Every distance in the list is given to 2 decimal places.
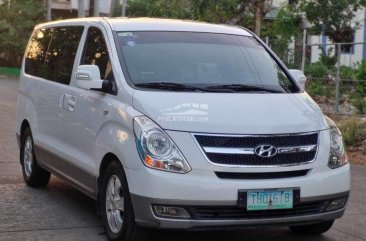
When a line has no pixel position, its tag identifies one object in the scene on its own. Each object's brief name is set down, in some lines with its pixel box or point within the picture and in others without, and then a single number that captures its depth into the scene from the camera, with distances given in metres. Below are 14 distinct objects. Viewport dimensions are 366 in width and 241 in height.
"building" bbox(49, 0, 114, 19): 41.25
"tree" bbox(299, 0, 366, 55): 17.58
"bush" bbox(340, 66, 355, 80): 15.36
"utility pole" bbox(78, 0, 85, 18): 27.45
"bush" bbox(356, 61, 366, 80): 15.30
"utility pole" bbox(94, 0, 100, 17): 26.84
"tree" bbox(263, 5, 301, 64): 17.41
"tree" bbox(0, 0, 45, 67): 36.47
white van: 4.95
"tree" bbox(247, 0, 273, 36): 16.33
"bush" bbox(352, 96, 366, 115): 14.02
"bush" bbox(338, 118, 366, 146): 11.19
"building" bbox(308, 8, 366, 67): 15.73
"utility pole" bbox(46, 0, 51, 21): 34.84
